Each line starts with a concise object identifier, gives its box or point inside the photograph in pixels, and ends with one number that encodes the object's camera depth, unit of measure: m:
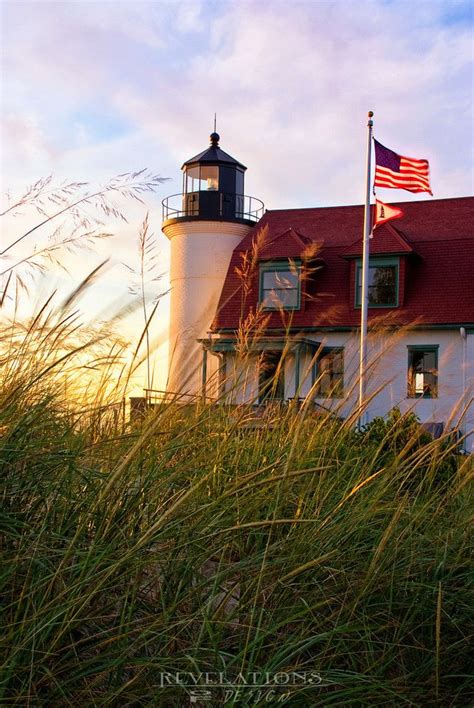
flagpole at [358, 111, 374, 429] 19.03
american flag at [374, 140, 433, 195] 17.78
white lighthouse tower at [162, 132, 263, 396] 25.89
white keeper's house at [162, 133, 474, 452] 22.22
